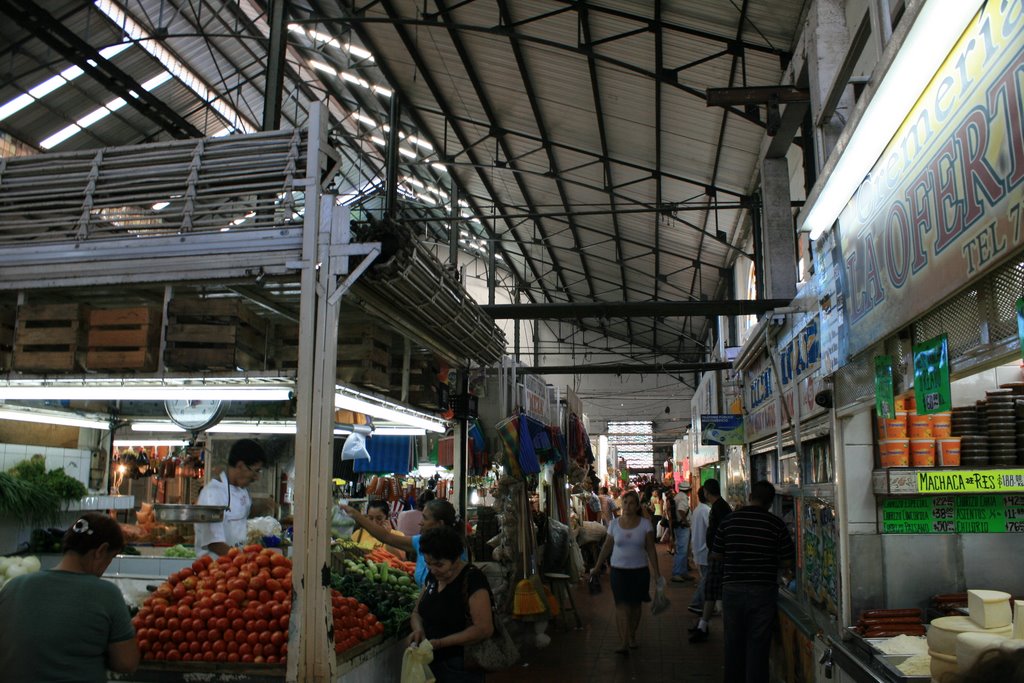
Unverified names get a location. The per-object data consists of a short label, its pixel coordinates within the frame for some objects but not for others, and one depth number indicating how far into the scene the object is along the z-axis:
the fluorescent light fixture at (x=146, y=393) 4.30
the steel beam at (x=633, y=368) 16.80
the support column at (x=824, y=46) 5.39
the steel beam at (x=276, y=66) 6.05
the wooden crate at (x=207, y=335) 4.09
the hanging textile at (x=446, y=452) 8.11
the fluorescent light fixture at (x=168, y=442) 8.55
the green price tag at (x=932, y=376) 2.99
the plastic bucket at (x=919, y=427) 4.38
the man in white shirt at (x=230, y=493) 4.86
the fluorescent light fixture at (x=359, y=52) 11.97
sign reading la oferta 2.33
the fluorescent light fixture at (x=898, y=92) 2.58
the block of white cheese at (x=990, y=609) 3.27
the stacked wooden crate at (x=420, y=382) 6.05
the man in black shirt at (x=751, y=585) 5.29
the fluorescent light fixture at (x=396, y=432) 8.23
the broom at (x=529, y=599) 7.33
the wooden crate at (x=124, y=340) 4.11
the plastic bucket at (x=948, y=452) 4.38
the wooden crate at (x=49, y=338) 4.23
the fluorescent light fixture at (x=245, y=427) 6.42
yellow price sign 4.27
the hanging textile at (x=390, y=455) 10.33
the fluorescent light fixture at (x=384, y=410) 4.52
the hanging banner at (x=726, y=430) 9.02
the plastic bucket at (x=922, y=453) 4.34
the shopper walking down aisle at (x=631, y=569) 7.43
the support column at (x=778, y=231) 7.17
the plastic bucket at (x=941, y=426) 4.42
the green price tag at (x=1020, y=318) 2.18
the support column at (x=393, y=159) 9.06
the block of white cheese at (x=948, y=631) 3.22
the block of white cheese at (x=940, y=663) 3.09
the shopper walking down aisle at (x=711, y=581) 7.64
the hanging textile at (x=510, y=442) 7.49
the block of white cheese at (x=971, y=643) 2.46
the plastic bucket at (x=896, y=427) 4.42
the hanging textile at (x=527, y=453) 7.53
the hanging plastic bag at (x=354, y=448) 8.54
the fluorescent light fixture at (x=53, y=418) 5.32
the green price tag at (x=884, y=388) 3.65
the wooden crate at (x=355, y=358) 4.68
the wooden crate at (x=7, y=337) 4.42
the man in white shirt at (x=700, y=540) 8.84
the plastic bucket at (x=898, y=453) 4.37
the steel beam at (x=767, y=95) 6.05
